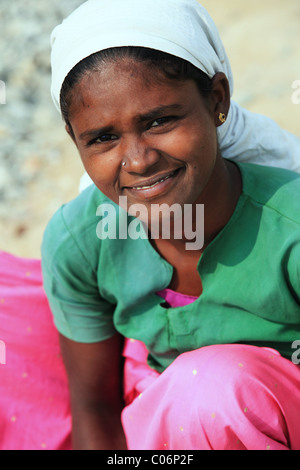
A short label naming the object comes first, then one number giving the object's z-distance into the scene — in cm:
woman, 106
